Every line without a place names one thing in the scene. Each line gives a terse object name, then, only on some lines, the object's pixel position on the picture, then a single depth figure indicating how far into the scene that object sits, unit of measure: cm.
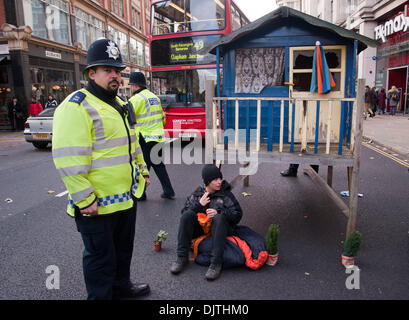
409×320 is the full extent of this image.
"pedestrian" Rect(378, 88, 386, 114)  2089
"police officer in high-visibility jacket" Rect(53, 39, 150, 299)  236
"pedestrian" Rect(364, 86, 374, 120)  1984
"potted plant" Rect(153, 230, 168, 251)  399
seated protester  350
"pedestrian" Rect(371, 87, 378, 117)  2027
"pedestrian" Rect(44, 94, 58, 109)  1761
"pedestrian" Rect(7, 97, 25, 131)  1920
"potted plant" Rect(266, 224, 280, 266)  351
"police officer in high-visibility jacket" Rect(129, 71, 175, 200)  564
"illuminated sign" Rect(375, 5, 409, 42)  1852
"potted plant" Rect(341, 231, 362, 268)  338
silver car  1212
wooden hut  408
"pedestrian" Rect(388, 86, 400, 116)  1984
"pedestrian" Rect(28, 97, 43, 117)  1833
